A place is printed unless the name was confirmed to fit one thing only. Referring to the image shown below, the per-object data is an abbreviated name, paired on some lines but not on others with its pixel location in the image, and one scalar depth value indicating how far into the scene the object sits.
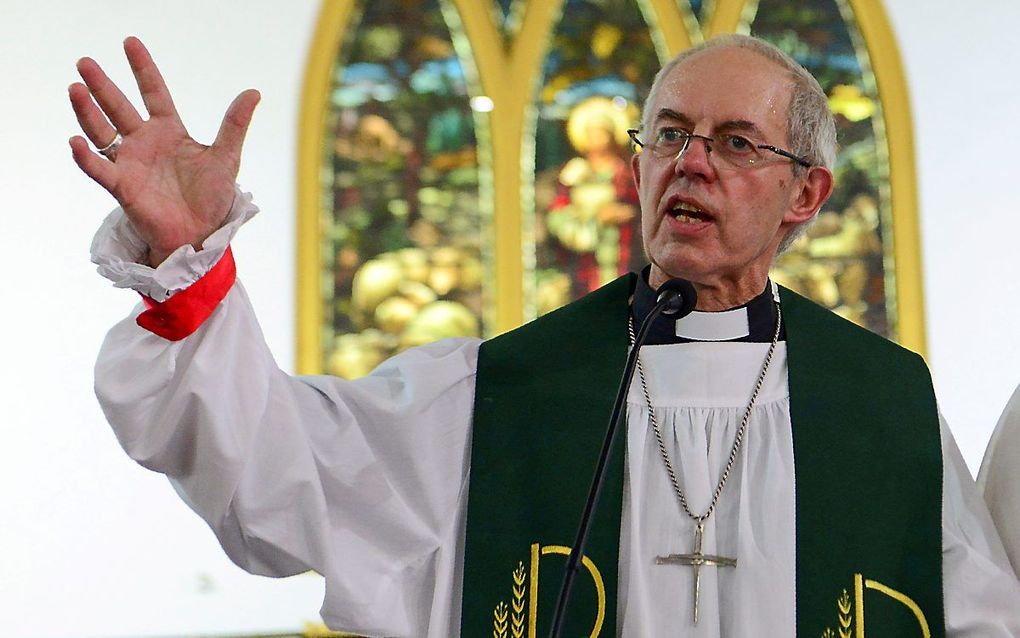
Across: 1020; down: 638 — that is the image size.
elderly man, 4.84
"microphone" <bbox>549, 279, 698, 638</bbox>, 4.12
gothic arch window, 11.98
